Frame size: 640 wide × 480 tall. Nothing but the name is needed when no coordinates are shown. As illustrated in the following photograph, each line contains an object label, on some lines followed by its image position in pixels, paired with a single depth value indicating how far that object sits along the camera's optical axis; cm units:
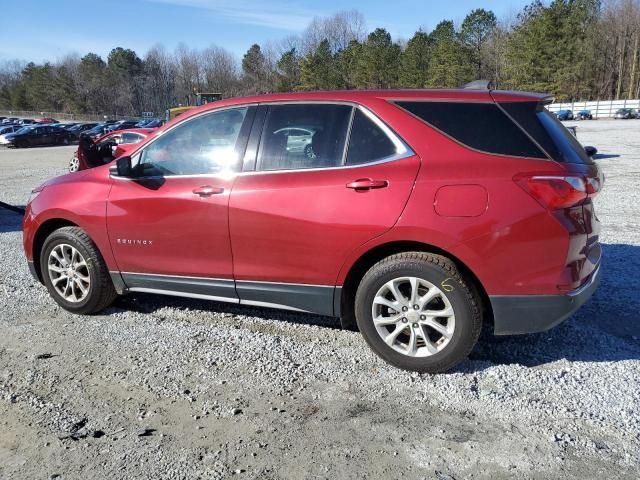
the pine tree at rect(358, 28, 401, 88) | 7850
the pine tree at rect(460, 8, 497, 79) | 7788
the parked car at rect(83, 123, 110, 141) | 4291
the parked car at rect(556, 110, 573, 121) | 5919
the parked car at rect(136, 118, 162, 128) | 4113
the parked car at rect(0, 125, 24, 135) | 4167
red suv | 327
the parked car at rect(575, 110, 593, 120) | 6194
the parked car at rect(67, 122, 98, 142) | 4128
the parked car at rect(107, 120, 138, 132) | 4473
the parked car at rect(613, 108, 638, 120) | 5853
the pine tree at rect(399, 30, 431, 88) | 7794
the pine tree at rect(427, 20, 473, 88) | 7300
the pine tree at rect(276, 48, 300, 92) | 8140
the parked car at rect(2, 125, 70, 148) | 3728
